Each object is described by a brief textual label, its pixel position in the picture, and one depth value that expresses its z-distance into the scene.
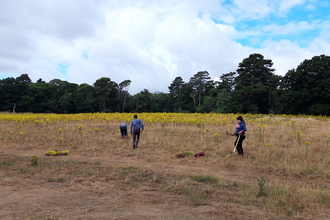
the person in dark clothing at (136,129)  11.73
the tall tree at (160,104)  65.06
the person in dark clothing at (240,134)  9.45
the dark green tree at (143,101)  61.16
